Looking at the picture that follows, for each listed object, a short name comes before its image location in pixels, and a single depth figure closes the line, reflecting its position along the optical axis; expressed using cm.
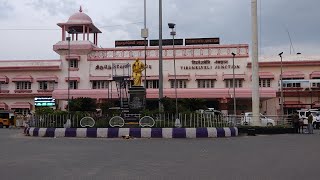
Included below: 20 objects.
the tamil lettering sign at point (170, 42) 3594
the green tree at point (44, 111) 1647
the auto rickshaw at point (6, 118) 3163
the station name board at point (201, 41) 3537
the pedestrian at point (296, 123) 1863
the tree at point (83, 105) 1939
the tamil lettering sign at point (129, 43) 3674
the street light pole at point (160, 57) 2021
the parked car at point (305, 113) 2594
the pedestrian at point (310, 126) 1851
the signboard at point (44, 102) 3526
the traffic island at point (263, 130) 1663
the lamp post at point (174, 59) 1474
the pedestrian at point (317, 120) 2601
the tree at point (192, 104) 1833
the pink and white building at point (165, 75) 3367
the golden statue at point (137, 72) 1984
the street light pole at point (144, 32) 2290
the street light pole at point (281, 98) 3160
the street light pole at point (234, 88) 3064
